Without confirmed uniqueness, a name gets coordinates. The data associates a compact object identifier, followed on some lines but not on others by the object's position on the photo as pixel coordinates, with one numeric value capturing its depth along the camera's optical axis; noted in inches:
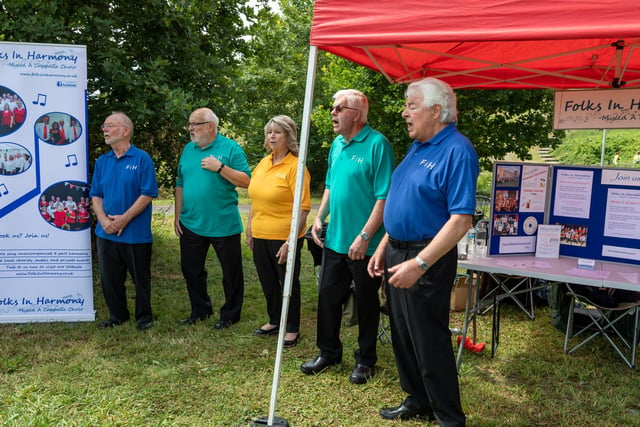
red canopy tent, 85.4
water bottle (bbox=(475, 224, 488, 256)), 152.8
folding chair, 146.4
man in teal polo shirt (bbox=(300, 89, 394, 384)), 123.4
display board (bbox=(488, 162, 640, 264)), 142.3
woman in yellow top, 151.1
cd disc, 148.5
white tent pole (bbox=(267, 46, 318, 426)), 104.6
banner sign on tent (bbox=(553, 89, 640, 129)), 147.1
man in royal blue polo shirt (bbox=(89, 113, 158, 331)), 163.2
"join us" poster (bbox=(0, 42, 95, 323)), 164.6
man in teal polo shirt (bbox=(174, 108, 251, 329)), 163.2
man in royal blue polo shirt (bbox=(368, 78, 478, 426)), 93.2
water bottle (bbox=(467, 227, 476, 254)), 150.2
